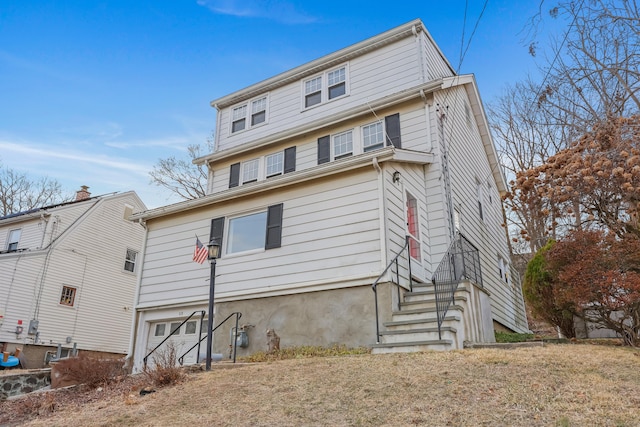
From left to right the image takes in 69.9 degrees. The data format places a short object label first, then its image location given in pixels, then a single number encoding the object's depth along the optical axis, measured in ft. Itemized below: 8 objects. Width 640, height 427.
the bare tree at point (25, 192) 96.53
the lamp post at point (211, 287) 25.50
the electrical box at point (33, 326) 60.90
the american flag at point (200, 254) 33.55
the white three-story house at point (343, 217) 29.76
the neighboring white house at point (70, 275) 61.72
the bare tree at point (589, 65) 20.20
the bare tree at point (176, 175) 83.10
